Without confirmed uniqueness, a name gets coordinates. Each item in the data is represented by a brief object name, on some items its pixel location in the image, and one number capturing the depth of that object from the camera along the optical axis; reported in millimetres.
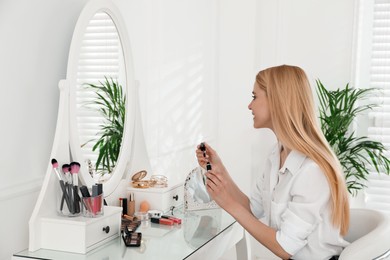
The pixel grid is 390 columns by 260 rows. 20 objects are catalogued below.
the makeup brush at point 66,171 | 1951
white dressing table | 1807
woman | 1929
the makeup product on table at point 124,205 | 2351
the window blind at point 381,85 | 3738
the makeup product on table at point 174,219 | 2252
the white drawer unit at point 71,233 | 1806
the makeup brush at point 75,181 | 1907
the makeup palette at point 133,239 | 1910
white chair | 1827
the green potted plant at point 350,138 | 3574
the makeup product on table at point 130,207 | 2375
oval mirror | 2102
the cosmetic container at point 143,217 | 2271
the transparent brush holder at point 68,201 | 1895
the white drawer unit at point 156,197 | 2416
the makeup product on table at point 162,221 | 2229
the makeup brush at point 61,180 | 1883
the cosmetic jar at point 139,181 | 2500
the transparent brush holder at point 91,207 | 1913
